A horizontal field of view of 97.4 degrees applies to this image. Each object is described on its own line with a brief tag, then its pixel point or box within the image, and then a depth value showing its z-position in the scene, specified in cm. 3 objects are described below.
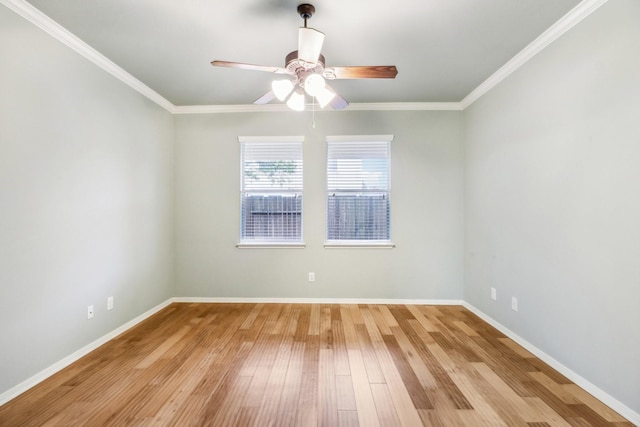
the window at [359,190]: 387
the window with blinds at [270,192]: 390
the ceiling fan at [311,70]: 185
